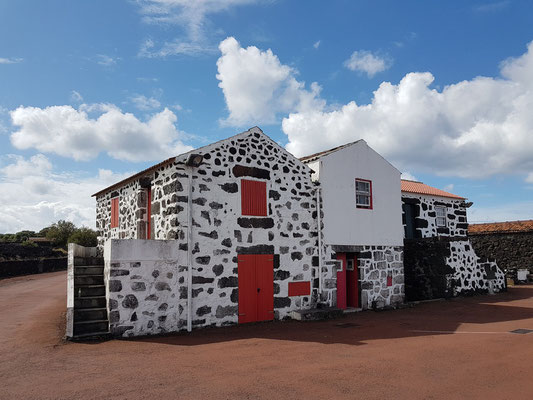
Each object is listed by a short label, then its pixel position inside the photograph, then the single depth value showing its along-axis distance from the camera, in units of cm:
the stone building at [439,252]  1672
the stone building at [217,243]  1023
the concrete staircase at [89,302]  950
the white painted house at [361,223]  1427
